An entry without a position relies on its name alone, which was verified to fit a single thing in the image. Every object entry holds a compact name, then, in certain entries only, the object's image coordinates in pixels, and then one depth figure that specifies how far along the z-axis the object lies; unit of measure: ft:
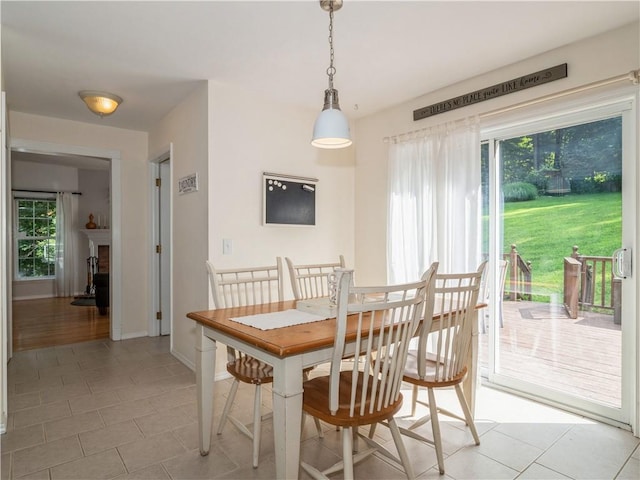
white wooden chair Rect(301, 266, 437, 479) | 4.58
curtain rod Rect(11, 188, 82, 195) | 21.66
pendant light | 6.45
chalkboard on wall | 11.07
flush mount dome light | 10.59
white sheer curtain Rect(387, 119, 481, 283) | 9.62
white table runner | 5.67
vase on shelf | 23.54
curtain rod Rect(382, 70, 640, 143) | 7.02
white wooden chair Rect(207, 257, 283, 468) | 6.25
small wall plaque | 10.59
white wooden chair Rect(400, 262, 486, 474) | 6.06
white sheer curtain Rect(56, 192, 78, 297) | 23.40
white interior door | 14.53
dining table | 4.56
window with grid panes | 22.49
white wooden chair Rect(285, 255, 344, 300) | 8.25
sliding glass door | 7.76
